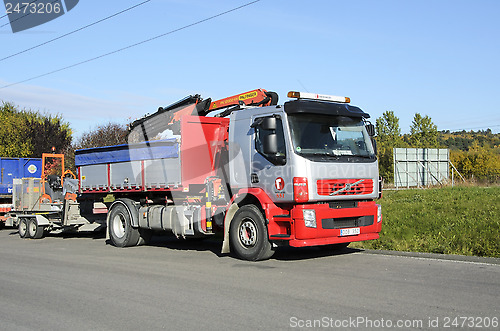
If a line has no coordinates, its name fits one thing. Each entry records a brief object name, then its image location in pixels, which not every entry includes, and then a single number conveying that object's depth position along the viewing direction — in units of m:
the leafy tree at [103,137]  42.28
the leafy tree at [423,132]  75.56
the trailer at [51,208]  16.47
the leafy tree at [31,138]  44.38
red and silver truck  10.04
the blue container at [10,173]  22.38
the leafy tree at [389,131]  76.19
